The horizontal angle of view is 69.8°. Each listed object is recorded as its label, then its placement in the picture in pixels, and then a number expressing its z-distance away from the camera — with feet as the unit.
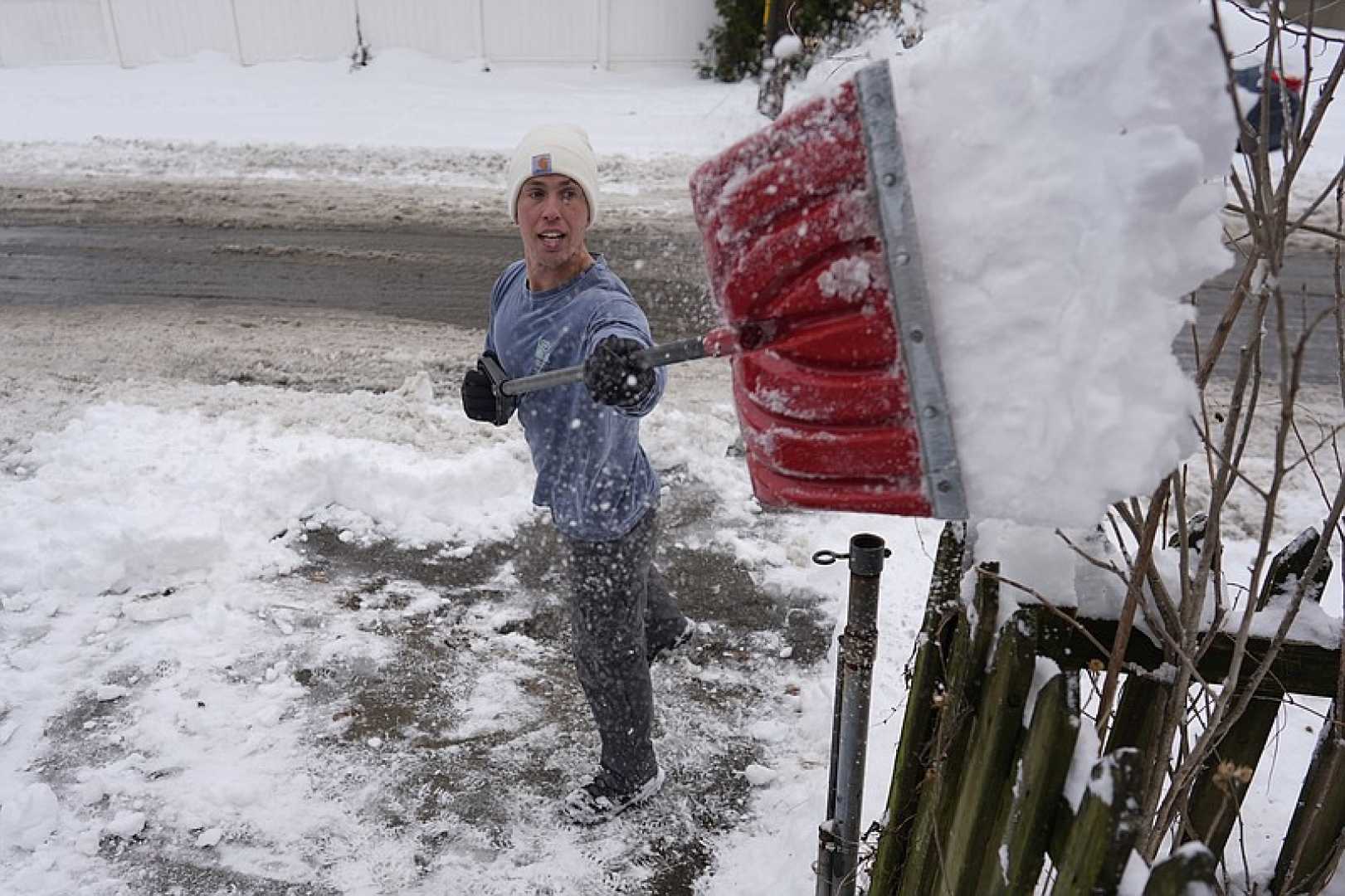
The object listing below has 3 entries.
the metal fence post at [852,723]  5.97
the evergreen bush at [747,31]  40.78
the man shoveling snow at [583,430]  7.89
